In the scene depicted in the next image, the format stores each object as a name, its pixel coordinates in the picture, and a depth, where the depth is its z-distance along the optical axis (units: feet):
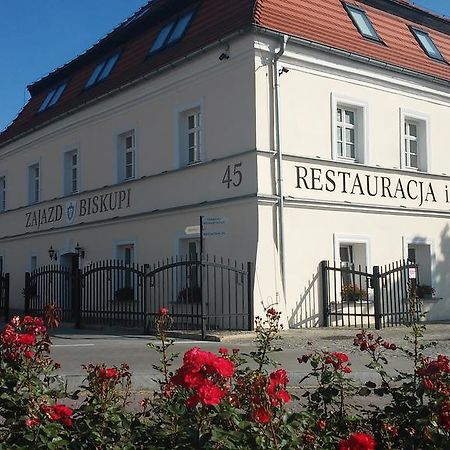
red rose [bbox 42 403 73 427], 11.55
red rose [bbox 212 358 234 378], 10.16
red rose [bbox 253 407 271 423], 9.85
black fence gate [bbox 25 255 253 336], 49.96
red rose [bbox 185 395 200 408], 9.92
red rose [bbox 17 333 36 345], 13.39
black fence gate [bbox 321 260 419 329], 51.85
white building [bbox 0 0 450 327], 51.42
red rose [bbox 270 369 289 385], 11.10
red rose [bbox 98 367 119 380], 12.46
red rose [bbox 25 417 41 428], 11.24
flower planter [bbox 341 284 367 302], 53.98
